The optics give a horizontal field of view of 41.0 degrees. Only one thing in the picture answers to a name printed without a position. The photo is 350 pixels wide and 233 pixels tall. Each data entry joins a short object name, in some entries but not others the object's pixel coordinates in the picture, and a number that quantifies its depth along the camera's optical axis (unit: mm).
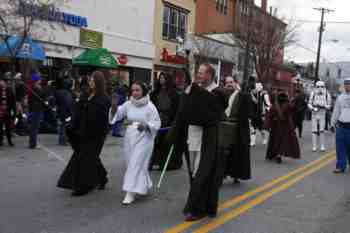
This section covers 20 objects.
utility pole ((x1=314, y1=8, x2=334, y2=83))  45097
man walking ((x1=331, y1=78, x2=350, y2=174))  9531
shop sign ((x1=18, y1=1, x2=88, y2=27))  13645
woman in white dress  6398
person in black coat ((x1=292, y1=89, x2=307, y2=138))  15911
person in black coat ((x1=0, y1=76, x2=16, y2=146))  11109
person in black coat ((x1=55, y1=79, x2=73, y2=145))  12141
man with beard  7855
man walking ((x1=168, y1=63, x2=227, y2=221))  5617
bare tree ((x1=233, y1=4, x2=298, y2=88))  33000
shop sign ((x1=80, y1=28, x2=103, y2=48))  21062
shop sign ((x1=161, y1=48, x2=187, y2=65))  27734
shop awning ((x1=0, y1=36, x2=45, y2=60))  14649
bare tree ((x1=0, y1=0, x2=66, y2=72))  13634
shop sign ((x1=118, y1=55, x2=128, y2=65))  24062
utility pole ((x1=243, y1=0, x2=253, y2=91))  28902
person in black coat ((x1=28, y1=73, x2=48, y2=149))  11172
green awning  19484
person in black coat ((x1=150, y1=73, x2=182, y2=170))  8922
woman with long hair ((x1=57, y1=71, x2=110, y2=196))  6703
